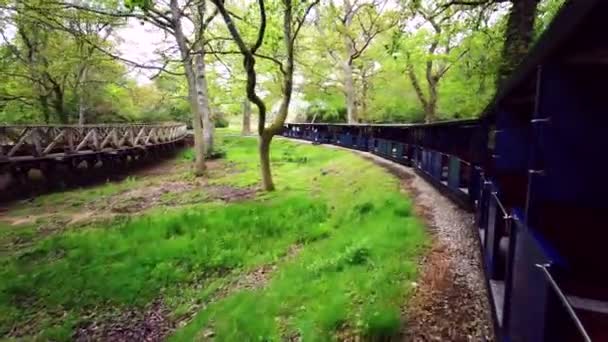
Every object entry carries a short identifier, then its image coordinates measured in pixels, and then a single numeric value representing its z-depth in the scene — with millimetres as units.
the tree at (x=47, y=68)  19219
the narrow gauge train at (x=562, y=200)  1565
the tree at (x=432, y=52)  12971
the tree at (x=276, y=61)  9547
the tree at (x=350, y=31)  21516
